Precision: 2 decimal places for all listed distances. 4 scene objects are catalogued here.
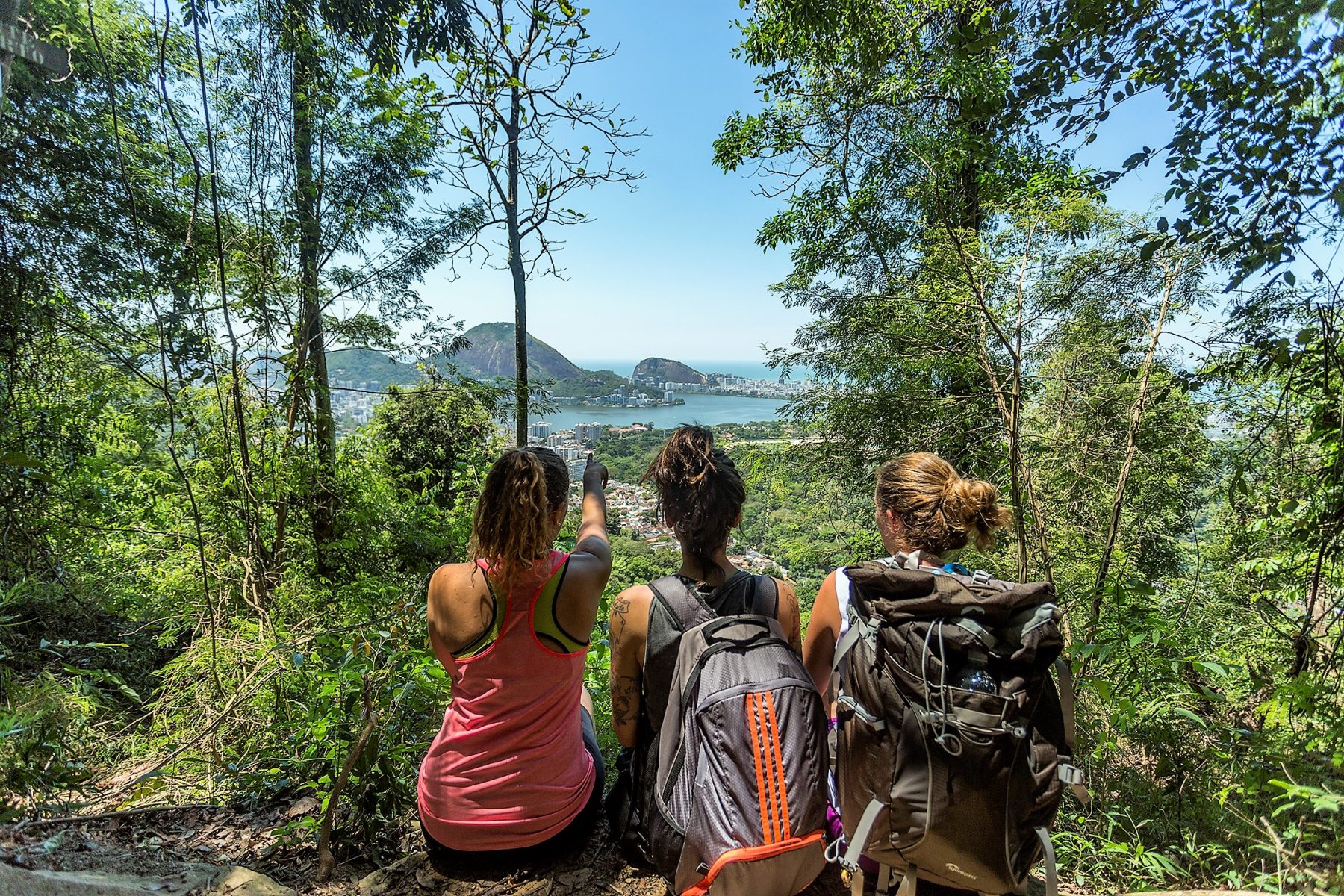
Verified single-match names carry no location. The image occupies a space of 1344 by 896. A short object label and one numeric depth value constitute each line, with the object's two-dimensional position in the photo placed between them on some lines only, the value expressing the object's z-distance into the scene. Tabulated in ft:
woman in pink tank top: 5.05
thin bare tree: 10.22
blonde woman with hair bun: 5.27
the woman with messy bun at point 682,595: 5.12
